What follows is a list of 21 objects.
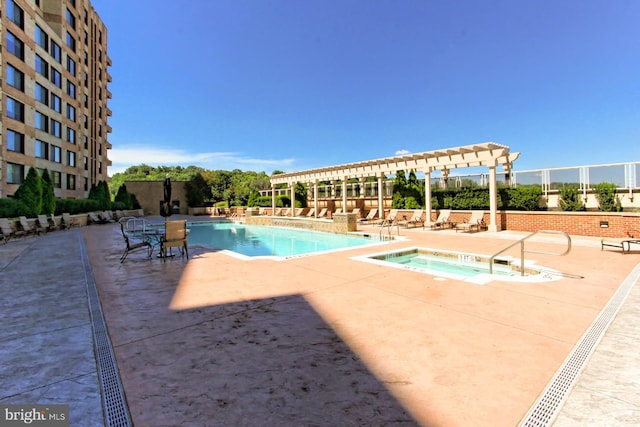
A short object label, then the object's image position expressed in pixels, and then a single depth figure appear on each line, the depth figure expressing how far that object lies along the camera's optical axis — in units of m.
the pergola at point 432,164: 14.50
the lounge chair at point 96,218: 21.81
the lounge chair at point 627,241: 8.42
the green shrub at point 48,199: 17.11
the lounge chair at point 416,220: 17.07
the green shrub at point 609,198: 12.95
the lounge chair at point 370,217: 20.00
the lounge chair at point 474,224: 14.77
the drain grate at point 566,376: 2.04
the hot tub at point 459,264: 5.87
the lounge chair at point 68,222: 17.88
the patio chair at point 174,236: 8.37
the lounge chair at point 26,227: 13.67
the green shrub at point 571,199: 13.60
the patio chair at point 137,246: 8.13
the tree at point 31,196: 15.59
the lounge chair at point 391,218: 17.18
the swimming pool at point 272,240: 12.20
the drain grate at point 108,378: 2.07
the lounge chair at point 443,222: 15.72
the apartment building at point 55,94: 20.80
